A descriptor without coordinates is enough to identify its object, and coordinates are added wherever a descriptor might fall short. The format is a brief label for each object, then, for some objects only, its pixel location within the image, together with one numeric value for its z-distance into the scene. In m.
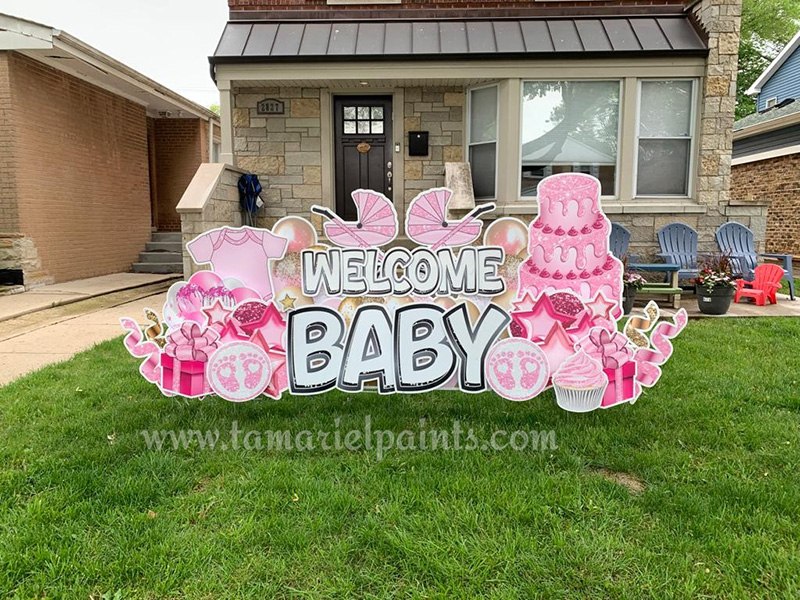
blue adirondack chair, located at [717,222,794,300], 7.75
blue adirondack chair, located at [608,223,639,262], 7.64
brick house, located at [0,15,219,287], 8.23
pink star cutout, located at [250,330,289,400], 3.22
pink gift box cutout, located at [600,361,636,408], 3.15
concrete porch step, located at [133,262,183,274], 11.51
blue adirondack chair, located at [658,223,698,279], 7.83
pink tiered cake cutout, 3.27
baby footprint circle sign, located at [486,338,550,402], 3.14
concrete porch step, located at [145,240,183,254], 12.17
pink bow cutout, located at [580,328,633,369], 3.14
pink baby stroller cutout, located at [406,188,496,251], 3.16
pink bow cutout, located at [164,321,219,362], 3.21
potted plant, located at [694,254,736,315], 6.32
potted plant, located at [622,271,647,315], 6.54
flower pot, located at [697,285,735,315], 6.32
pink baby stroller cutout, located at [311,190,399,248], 3.16
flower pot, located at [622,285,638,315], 6.56
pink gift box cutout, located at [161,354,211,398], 3.22
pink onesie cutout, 3.23
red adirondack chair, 7.12
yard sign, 3.17
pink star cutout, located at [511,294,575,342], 3.25
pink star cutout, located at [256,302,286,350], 3.26
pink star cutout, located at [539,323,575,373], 3.19
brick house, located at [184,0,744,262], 7.83
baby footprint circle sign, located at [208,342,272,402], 3.18
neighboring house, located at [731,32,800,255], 13.11
